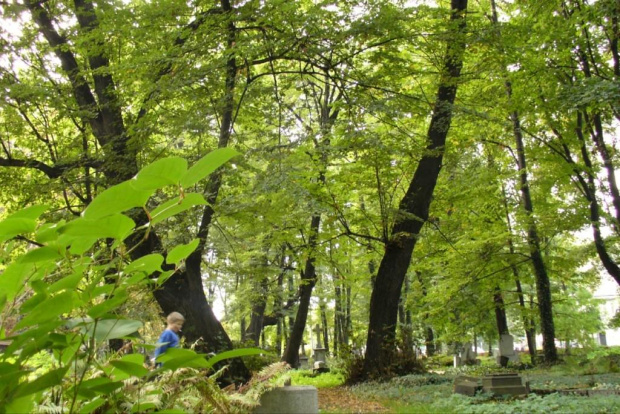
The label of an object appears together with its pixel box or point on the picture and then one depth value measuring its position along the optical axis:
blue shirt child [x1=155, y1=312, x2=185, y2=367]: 5.84
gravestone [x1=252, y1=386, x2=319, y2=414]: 4.96
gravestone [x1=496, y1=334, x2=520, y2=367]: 17.67
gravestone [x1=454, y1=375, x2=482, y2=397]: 9.03
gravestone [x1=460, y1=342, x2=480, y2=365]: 23.42
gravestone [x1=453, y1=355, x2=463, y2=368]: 23.70
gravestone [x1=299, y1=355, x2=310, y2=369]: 23.33
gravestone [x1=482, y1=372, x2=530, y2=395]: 8.62
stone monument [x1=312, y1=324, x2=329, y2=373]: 18.30
